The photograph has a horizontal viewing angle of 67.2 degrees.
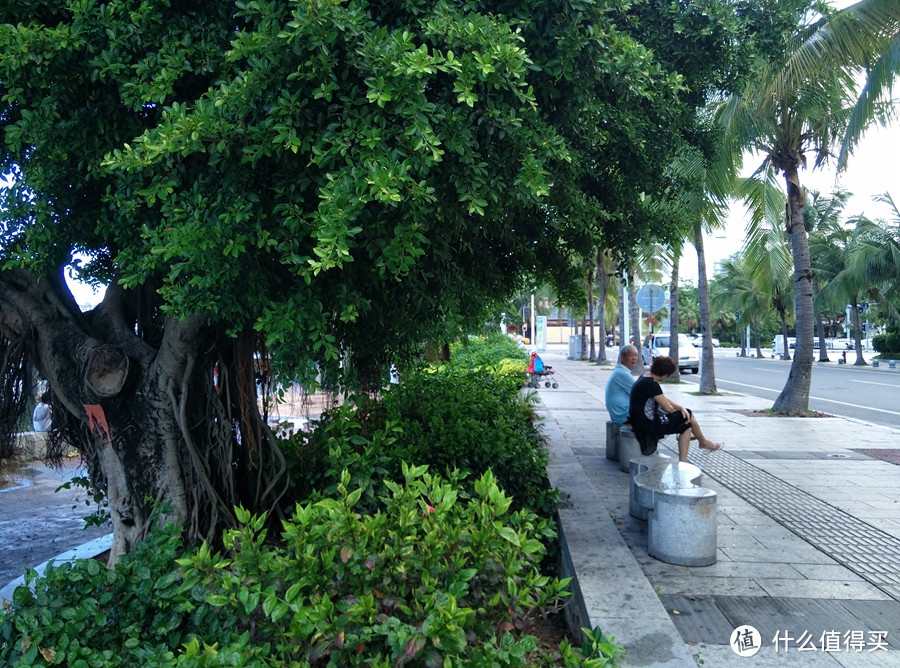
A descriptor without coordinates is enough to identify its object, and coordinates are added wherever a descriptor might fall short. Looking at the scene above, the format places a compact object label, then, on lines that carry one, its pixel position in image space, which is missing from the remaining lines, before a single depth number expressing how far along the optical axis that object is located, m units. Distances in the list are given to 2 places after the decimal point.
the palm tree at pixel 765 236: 13.79
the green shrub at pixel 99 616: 2.97
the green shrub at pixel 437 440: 4.13
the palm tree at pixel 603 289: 29.52
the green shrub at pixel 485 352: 12.73
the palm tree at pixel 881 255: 32.66
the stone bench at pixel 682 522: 4.68
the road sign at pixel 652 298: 16.16
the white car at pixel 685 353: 31.09
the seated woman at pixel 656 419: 6.71
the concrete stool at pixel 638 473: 5.66
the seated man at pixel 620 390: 8.12
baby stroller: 18.11
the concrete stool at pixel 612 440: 8.52
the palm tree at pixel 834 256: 34.44
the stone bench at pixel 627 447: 7.94
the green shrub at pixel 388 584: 2.34
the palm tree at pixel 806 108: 9.55
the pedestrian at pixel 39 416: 8.55
